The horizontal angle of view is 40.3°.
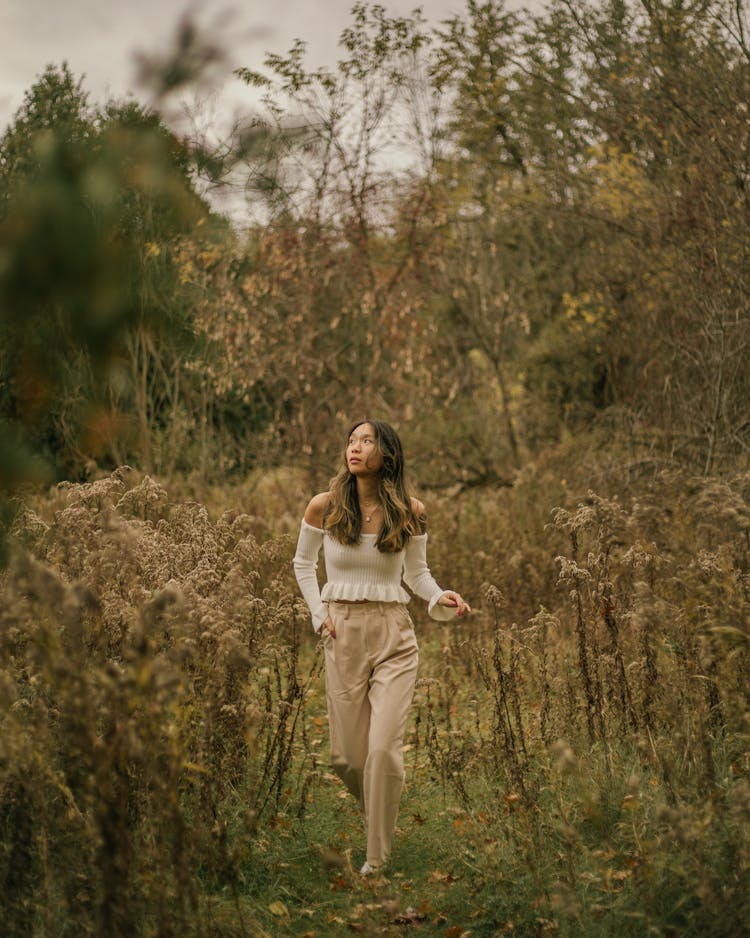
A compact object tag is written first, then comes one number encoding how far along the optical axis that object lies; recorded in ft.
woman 14.30
